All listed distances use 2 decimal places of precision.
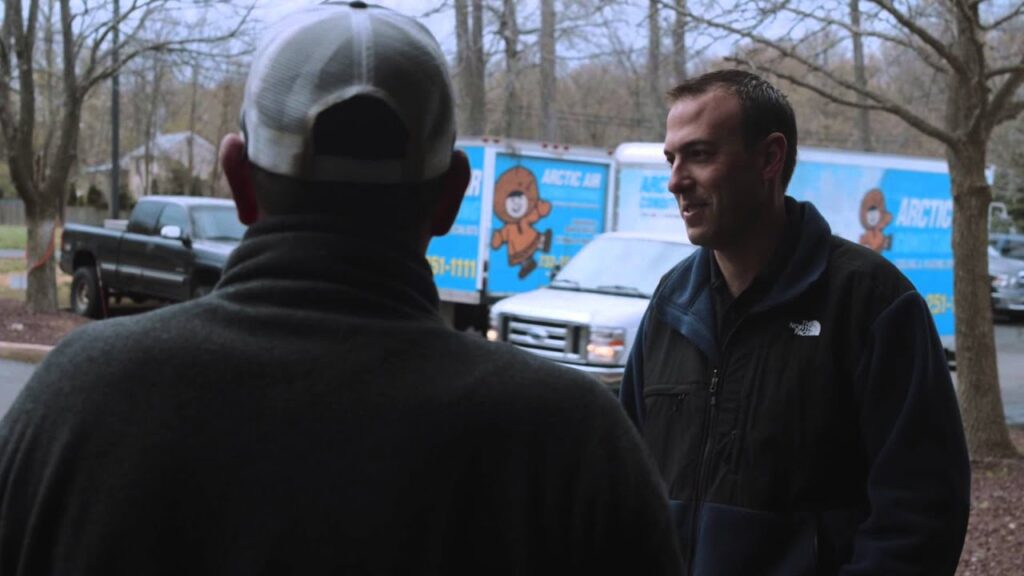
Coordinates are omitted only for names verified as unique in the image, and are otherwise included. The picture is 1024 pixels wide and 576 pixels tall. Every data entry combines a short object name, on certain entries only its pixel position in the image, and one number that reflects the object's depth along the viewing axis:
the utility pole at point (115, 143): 24.35
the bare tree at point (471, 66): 25.77
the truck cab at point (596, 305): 11.43
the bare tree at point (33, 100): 16.53
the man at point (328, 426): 1.25
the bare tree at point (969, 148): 8.92
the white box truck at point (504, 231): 16.69
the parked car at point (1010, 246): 30.22
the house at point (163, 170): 55.39
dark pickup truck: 16.64
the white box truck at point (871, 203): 17.42
